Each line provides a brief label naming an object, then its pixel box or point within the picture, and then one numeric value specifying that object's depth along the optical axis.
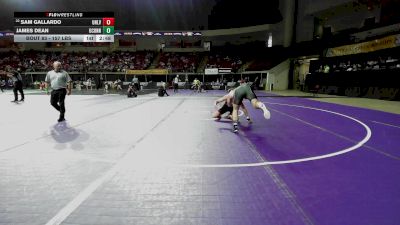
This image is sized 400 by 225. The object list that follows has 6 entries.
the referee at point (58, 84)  8.34
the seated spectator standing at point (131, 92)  19.61
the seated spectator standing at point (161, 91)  20.94
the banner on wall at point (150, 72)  37.59
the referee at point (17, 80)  14.22
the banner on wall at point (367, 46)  18.09
